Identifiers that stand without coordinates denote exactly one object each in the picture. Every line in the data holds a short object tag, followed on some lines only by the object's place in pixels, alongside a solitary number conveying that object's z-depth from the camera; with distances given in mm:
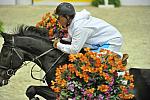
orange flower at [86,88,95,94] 6910
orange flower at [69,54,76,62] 7047
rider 7348
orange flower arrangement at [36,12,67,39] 8413
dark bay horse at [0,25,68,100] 7574
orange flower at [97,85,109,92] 6910
